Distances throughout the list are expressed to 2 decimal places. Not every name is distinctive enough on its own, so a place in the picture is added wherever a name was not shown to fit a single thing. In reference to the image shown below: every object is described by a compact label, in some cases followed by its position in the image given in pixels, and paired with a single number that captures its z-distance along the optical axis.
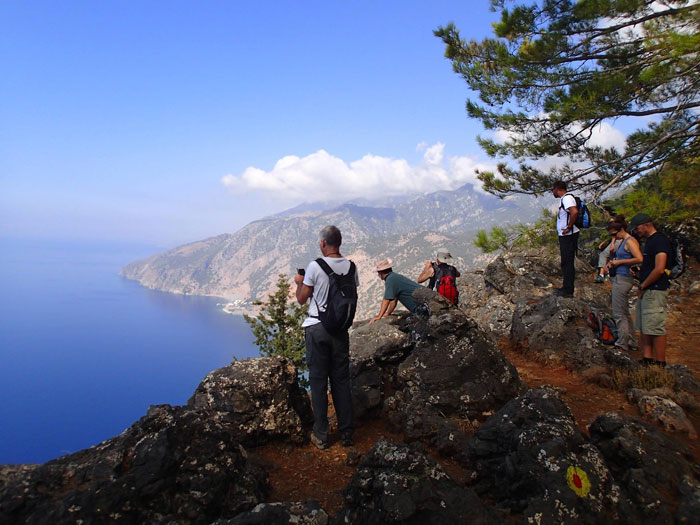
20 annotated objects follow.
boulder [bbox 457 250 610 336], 11.23
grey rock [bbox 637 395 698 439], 5.09
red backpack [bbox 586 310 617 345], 8.62
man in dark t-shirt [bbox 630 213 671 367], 6.41
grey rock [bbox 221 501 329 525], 2.80
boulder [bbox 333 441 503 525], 2.83
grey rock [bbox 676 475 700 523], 3.09
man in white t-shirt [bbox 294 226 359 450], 4.92
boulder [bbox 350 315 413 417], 5.94
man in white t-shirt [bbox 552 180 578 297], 8.41
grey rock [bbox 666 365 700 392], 6.28
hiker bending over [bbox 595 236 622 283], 7.88
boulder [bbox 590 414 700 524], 3.19
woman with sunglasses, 7.34
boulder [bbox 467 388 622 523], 3.04
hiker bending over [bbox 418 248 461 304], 7.94
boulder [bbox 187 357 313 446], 5.07
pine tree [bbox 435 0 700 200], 9.97
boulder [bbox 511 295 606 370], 7.75
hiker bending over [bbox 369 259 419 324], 6.99
